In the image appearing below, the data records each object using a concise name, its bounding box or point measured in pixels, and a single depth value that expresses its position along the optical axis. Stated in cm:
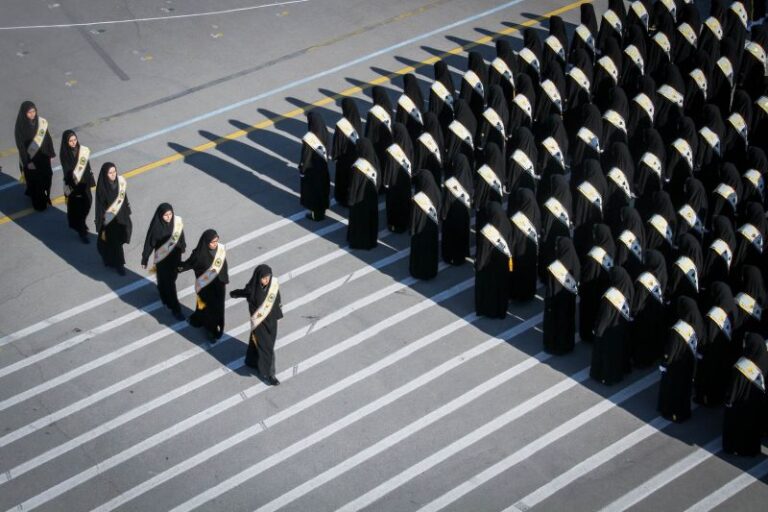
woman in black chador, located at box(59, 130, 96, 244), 1947
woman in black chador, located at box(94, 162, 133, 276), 1886
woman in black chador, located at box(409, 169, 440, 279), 1848
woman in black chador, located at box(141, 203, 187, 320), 1803
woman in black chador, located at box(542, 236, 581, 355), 1705
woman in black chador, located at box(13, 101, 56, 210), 2020
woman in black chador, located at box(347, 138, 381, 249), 1919
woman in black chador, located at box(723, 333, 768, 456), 1548
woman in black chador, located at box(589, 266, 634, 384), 1650
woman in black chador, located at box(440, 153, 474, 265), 1881
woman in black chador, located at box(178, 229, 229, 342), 1745
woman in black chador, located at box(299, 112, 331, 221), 1989
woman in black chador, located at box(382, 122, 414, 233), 1956
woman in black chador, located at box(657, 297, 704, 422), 1595
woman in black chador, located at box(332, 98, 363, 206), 2020
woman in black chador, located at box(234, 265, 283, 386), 1672
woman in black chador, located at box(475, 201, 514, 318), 1781
